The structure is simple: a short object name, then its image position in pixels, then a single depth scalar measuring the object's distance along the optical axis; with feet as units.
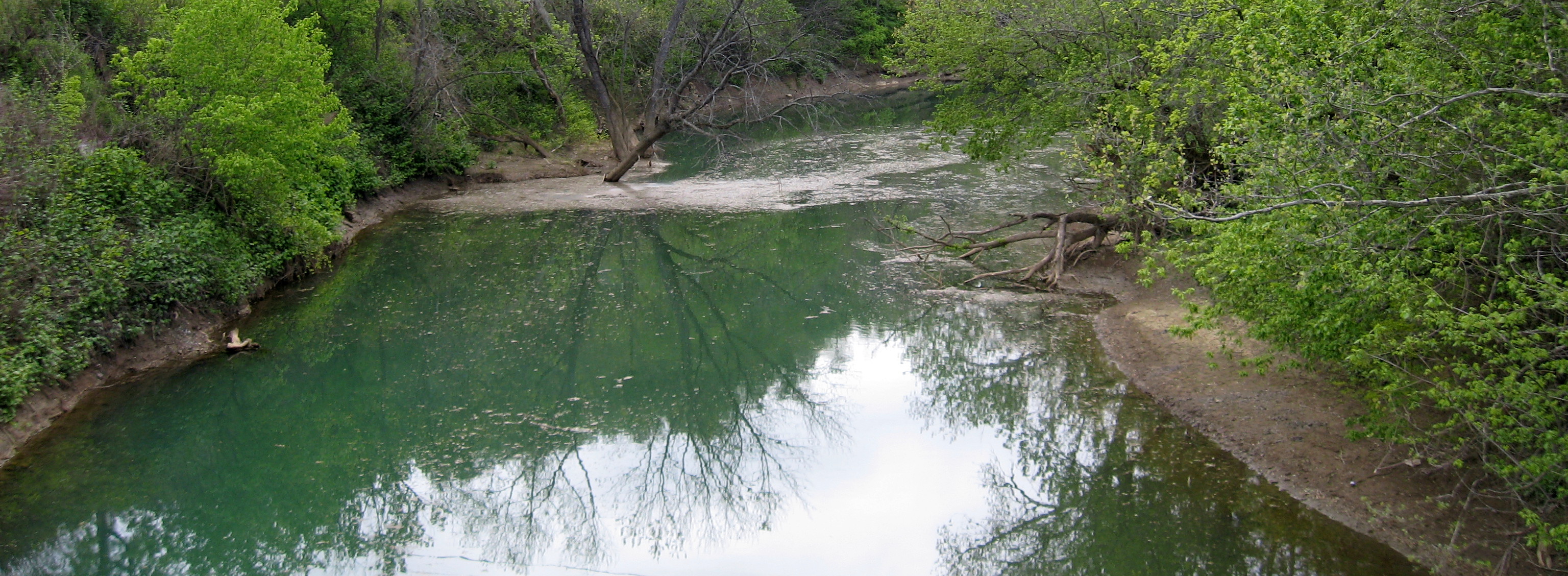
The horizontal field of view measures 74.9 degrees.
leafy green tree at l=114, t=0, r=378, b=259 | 50.21
